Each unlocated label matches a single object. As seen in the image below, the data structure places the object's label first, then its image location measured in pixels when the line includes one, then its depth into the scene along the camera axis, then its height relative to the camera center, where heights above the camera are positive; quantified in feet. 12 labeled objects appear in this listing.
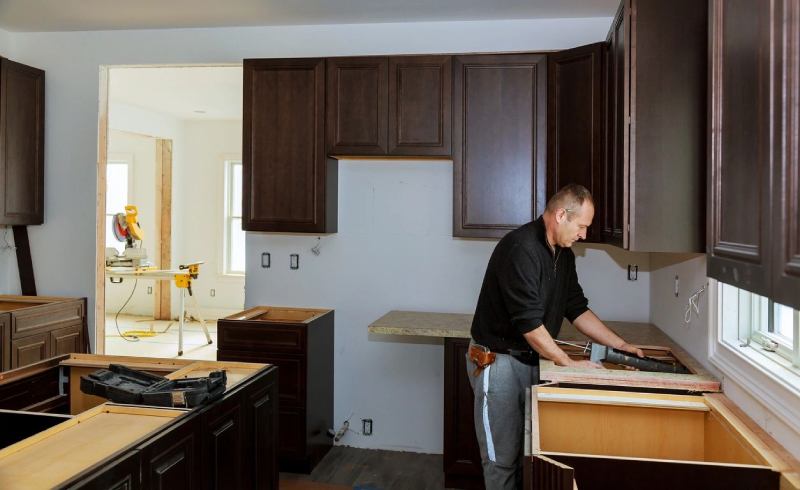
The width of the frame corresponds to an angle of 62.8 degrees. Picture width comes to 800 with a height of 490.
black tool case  6.98 -1.57
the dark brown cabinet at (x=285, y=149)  12.87 +1.95
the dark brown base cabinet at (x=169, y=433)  5.70 -1.92
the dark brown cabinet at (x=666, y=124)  7.61 +1.49
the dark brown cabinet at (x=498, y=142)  12.01 +1.99
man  8.49 -0.91
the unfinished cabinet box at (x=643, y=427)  6.11 -1.84
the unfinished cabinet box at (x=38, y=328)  12.48 -1.71
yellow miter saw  22.56 +0.24
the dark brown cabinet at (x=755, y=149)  3.80 +0.69
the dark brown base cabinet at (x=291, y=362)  12.32 -2.17
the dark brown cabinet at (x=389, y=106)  12.44 +2.74
